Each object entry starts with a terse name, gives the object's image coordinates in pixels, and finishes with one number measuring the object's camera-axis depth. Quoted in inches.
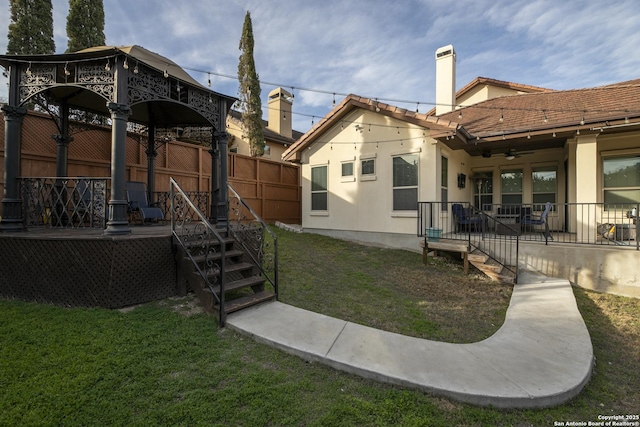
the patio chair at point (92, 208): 175.5
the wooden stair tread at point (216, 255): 161.8
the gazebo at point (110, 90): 158.4
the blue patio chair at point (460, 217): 332.8
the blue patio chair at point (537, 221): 253.2
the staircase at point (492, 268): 237.1
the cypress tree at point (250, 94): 502.6
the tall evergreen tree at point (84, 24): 352.5
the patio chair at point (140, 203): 245.7
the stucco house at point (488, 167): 259.1
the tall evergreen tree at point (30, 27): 350.3
